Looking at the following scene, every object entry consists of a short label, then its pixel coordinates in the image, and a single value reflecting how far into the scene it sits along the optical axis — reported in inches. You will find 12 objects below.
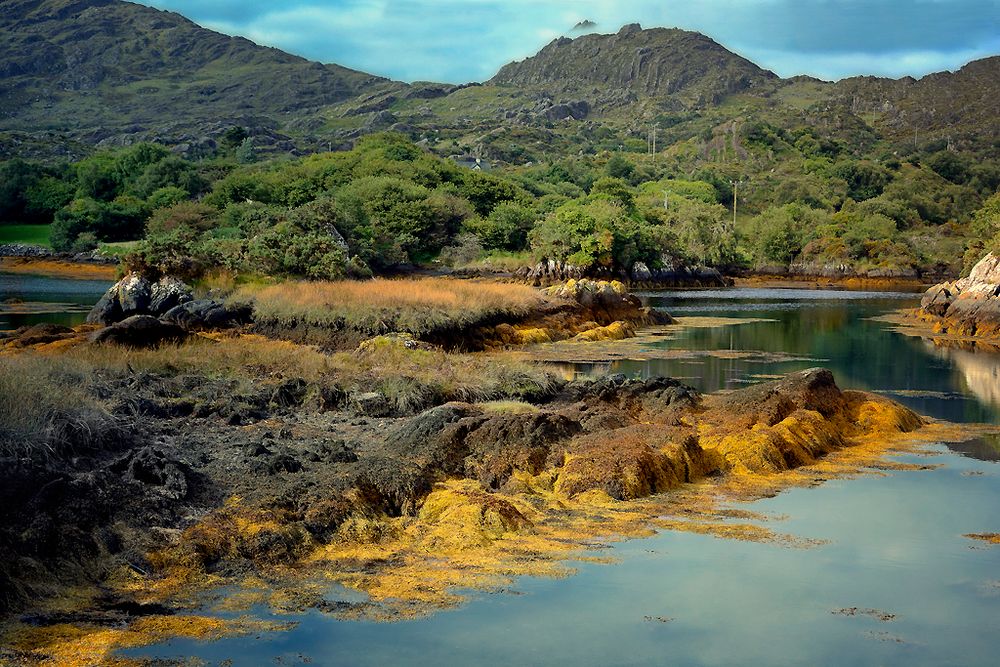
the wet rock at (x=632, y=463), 568.7
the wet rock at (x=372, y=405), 762.2
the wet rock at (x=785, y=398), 754.8
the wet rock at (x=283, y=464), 545.0
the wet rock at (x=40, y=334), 1018.1
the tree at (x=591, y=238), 2630.4
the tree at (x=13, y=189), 3560.0
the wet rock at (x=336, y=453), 573.0
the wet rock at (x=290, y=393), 772.6
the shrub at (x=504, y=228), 2967.5
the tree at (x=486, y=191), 3499.0
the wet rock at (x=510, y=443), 581.9
